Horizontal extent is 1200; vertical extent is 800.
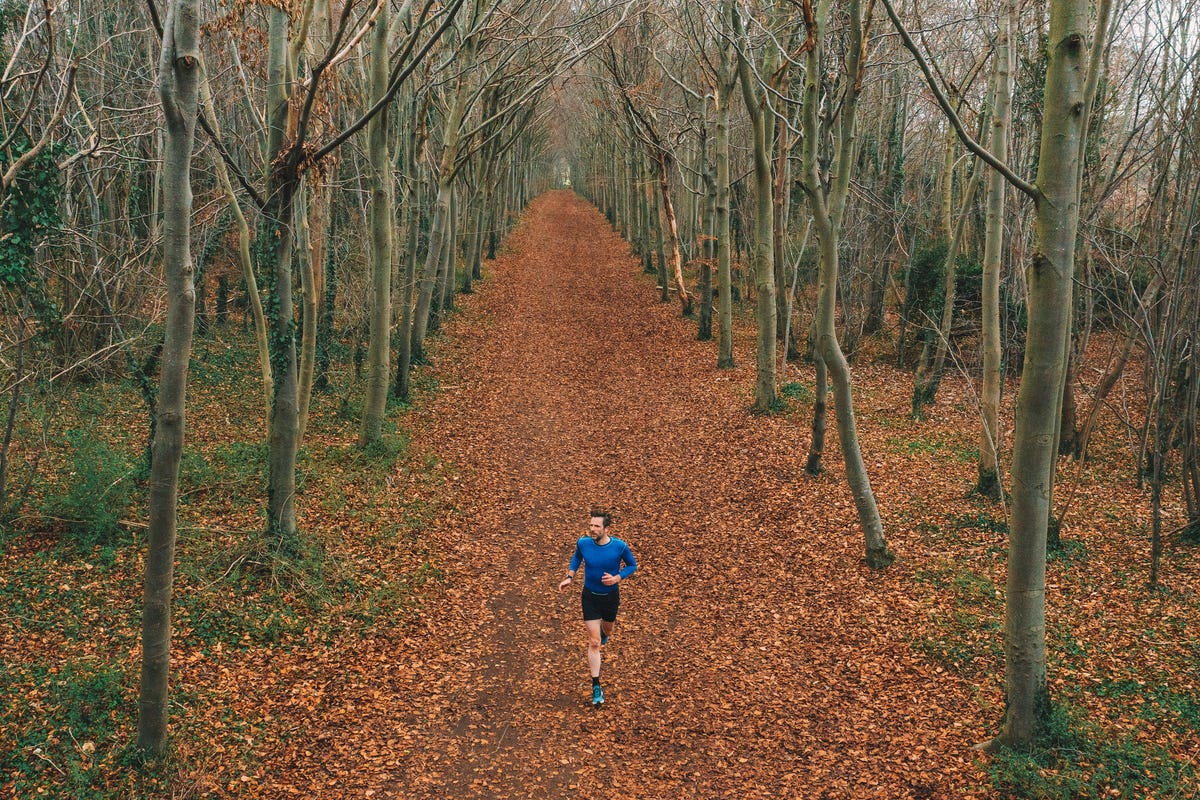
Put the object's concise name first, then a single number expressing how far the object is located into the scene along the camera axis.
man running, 7.09
